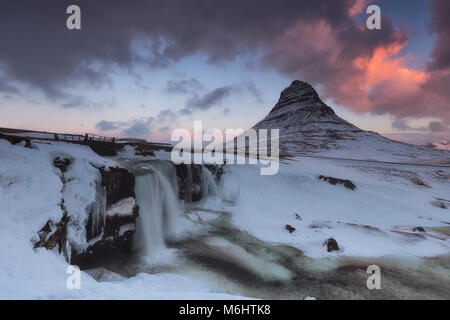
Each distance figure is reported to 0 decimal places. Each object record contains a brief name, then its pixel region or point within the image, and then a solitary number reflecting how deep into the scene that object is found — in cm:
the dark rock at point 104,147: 2444
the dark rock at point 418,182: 3693
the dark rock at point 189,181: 2300
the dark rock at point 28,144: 1299
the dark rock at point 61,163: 1238
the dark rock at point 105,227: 1023
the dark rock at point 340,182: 2970
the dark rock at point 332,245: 1461
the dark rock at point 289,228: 1818
